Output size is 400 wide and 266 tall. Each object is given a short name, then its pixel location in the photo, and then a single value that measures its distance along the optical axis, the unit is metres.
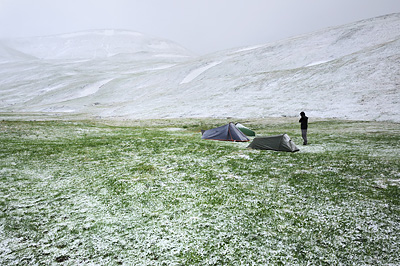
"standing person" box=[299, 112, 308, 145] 23.47
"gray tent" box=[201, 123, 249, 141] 28.53
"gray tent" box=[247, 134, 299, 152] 20.80
